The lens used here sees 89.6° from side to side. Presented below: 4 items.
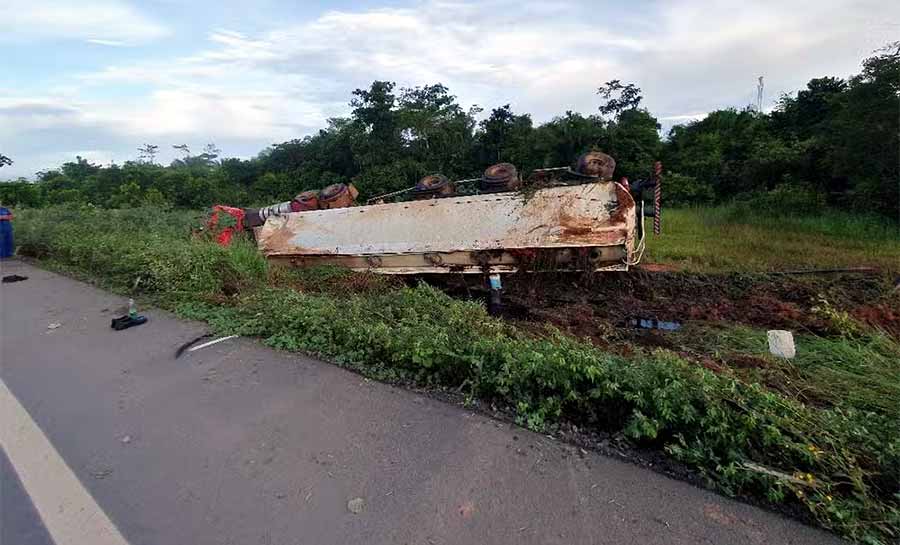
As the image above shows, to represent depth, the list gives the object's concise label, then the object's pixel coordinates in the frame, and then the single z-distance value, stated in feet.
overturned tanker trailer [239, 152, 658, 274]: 17.33
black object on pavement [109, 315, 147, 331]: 14.29
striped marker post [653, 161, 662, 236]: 18.47
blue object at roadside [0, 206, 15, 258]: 28.48
